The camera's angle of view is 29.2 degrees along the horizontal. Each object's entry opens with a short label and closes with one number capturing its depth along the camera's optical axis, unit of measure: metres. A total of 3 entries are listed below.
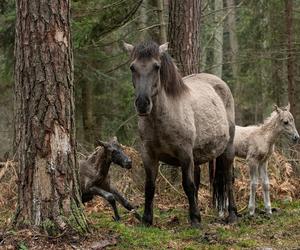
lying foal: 9.48
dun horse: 7.60
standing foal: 10.12
